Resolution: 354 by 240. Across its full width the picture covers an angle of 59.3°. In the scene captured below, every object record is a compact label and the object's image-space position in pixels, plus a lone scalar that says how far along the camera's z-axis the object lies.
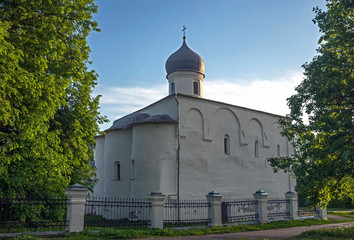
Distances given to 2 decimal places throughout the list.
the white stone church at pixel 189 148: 16.30
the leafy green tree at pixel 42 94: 8.80
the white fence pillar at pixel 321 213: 16.33
